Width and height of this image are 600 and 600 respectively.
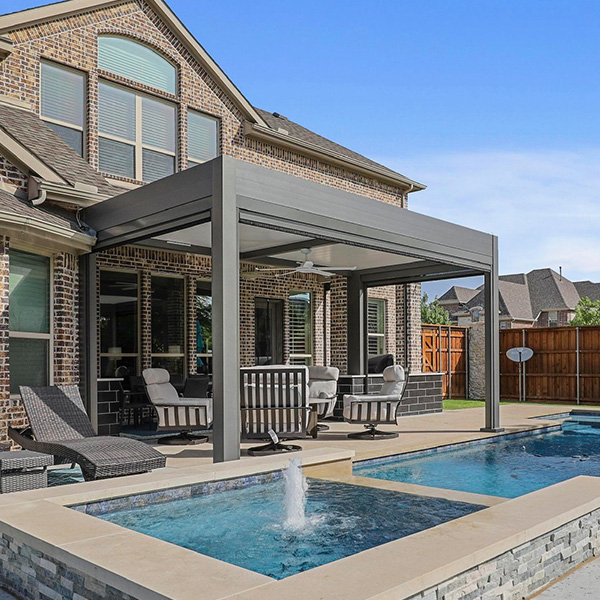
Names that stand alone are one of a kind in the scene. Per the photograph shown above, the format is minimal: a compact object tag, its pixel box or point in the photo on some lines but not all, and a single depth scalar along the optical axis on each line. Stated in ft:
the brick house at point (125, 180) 25.77
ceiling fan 37.85
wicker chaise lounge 18.48
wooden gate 65.46
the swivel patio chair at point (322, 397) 31.73
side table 17.29
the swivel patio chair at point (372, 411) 32.68
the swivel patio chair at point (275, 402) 27.63
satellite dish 63.16
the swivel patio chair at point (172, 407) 28.66
